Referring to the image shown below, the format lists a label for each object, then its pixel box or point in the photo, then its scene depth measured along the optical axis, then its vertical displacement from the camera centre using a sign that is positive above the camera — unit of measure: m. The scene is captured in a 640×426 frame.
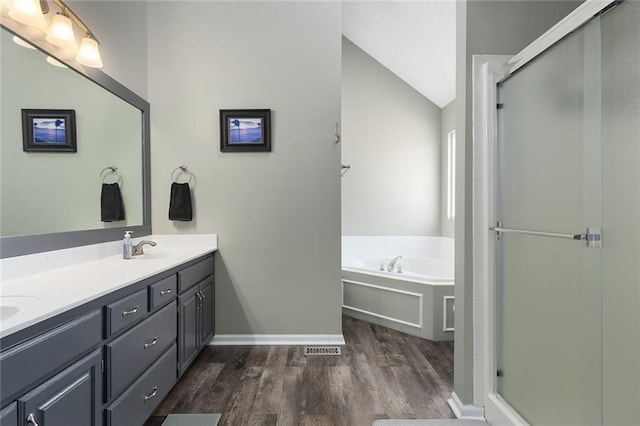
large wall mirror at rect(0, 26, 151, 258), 1.48 +0.28
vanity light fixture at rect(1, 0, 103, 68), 1.51 +0.94
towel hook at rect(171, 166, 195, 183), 2.74 +0.32
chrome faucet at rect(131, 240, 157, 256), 2.25 -0.27
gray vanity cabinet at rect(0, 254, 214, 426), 0.95 -0.57
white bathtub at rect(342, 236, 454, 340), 2.86 -0.75
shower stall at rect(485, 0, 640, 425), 1.13 -0.09
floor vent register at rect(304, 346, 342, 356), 2.58 -1.14
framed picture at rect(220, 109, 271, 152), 2.73 +0.69
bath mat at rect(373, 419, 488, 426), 1.73 -1.15
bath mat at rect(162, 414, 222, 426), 1.73 -1.14
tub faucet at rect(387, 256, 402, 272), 3.93 -0.68
